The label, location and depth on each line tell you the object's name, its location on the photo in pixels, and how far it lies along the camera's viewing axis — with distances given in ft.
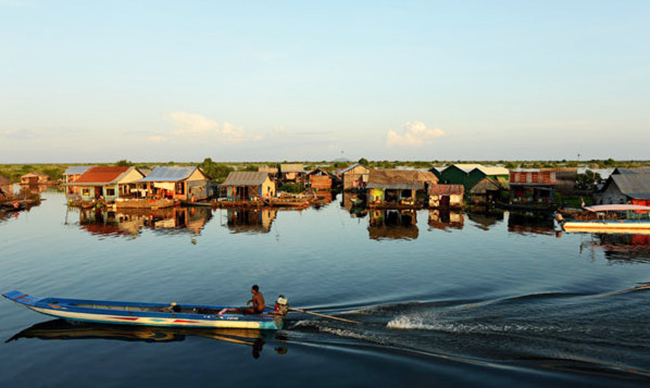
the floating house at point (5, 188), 233.49
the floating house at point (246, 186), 220.02
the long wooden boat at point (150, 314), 62.03
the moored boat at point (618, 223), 141.38
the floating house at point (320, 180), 330.34
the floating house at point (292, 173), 356.38
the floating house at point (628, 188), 160.04
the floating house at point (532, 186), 198.49
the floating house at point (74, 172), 280.98
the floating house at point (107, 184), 233.96
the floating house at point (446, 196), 203.02
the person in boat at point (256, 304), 62.64
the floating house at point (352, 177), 311.47
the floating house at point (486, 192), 220.84
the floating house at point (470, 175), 244.83
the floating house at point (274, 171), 352.92
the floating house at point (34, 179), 376.27
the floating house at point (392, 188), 209.97
